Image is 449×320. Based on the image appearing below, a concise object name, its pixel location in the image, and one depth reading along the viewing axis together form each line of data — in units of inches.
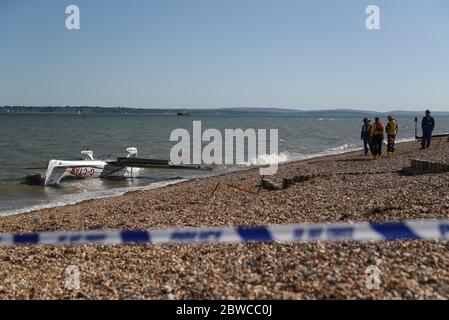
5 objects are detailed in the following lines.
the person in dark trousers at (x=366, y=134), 888.1
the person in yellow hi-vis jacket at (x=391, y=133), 804.0
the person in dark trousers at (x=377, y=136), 797.9
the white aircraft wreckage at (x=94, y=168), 855.7
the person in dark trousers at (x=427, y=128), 858.5
